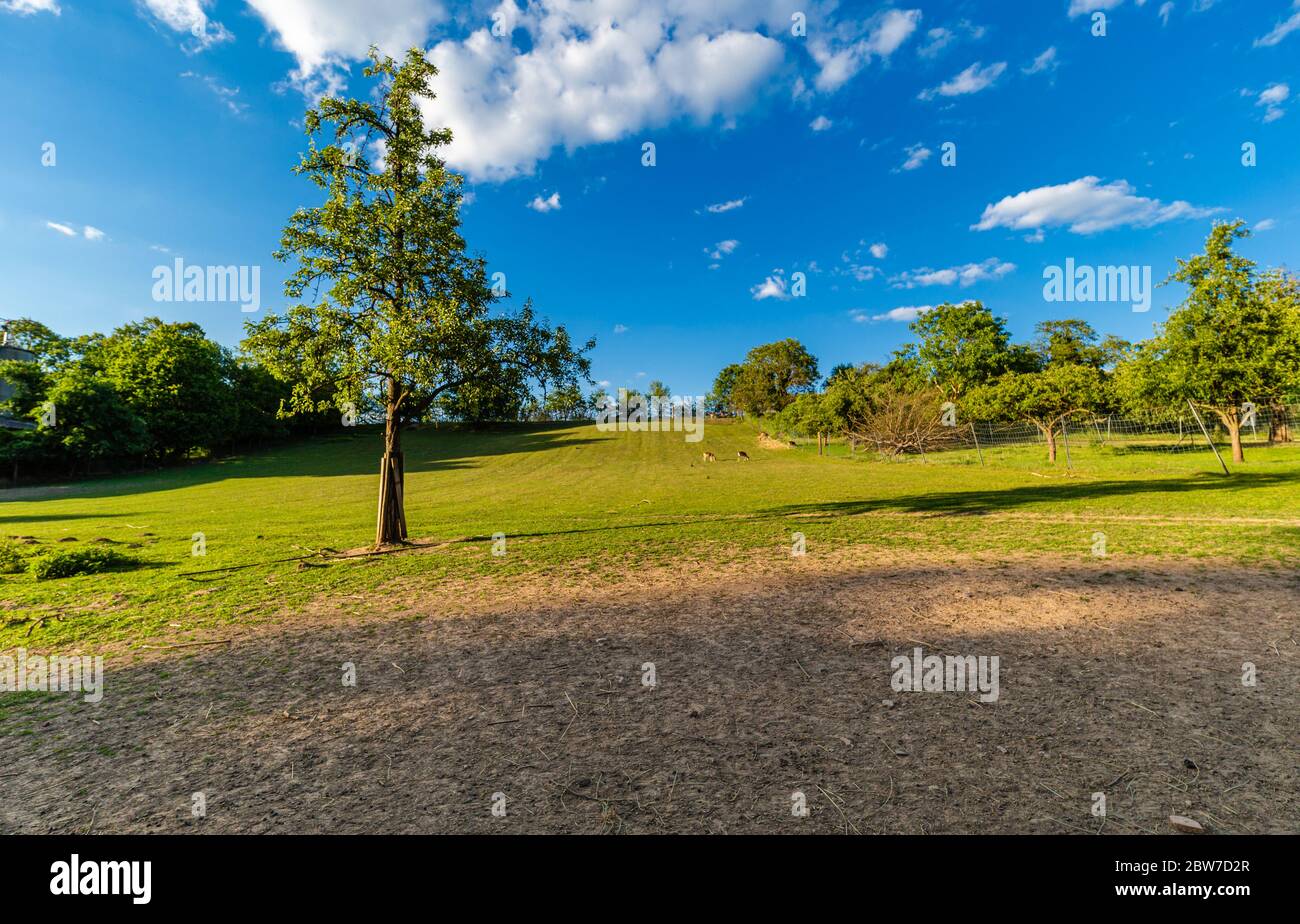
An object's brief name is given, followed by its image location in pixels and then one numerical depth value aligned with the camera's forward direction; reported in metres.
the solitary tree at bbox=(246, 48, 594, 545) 14.37
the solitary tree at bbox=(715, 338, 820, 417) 98.94
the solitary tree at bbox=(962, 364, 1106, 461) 36.94
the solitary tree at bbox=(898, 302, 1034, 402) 69.88
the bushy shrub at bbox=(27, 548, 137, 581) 12.57
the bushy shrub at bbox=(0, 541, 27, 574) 13.25
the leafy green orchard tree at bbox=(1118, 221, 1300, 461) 27.69
